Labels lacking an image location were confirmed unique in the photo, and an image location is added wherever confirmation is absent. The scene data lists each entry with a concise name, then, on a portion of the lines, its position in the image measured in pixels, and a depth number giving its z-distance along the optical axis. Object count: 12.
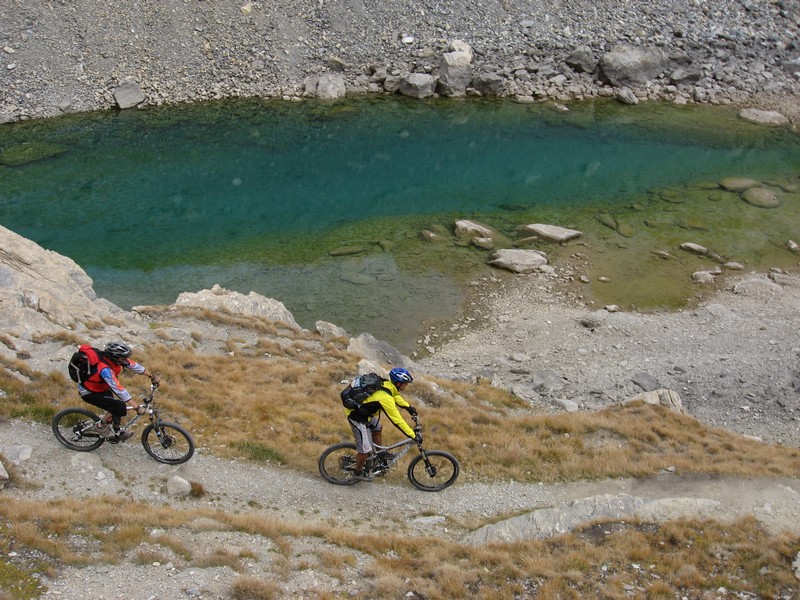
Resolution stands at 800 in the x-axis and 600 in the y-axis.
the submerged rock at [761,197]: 43.53
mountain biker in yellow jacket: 13.50
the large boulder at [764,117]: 57.97
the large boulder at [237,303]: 26.55
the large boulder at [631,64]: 62.00
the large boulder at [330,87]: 60.06
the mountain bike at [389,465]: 15.11
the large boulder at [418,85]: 60.69
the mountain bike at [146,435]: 14.81
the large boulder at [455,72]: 61.09
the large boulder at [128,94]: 56.63
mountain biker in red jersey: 13.83
